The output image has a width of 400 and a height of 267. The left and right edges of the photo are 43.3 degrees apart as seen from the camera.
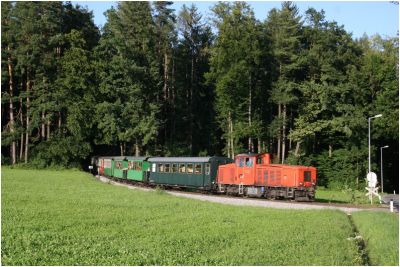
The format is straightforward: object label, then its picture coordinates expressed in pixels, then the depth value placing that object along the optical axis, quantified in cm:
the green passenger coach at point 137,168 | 4419
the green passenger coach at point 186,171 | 3653
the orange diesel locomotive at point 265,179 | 3098
